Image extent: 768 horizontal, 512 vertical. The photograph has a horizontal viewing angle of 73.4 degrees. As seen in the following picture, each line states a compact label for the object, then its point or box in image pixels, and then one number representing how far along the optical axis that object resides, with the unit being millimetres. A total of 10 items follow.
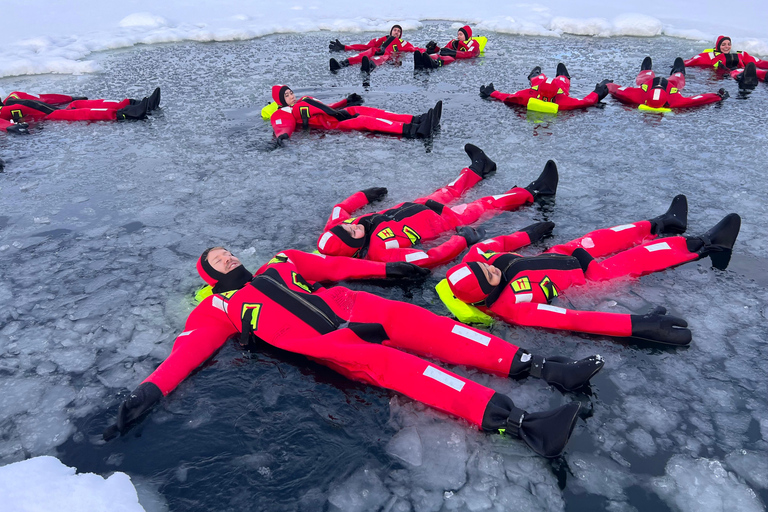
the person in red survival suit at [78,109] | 9094
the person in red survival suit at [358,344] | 3232
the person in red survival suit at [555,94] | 8766
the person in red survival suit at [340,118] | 8023
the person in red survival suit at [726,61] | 10523
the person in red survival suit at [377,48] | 12660
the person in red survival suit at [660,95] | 8609
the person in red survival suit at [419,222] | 4938
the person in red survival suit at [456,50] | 12445
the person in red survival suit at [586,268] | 3910
